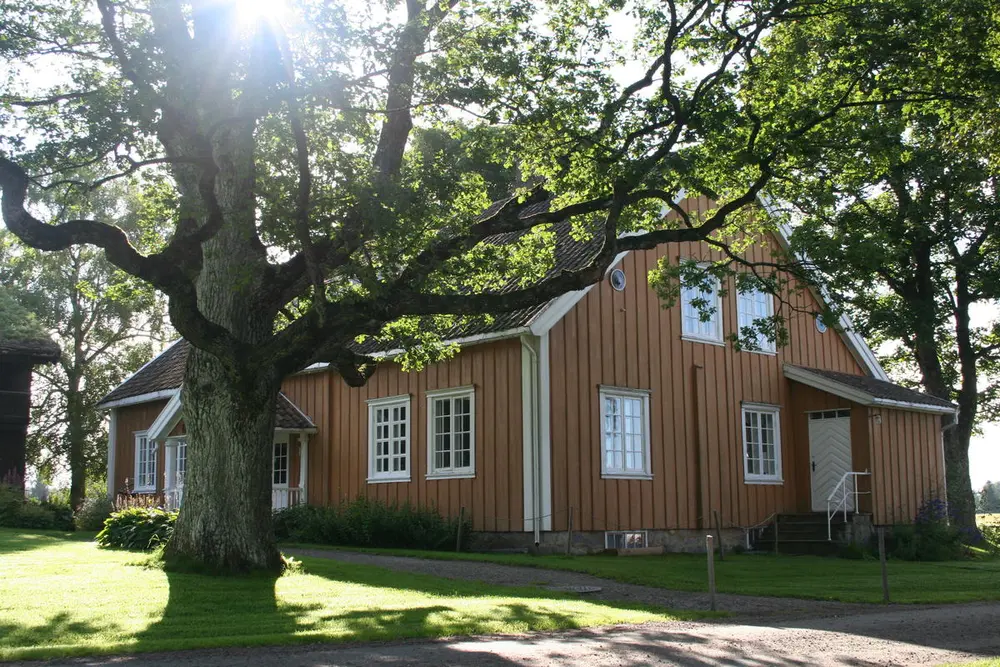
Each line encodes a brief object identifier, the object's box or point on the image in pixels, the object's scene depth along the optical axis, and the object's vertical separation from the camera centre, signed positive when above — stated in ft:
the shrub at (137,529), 57.31 -3.28
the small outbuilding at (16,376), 109.40 +10.10
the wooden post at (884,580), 42.22 -4.71
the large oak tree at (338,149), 39.63 +13.13
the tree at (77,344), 138.51 +17.40
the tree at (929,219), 46.11 +15.22
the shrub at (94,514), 85.71 -3.53
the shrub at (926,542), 72.82 -5.58
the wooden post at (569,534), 61.82 -4.02
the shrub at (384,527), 65.70 -3.78
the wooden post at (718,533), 65.87 -4.50
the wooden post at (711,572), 36.57 -3.86
